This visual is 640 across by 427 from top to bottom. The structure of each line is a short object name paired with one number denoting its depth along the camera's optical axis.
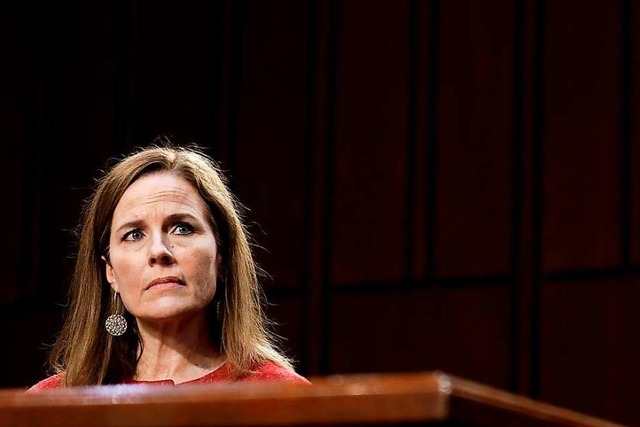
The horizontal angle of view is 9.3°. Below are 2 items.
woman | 4.37
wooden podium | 3.06
